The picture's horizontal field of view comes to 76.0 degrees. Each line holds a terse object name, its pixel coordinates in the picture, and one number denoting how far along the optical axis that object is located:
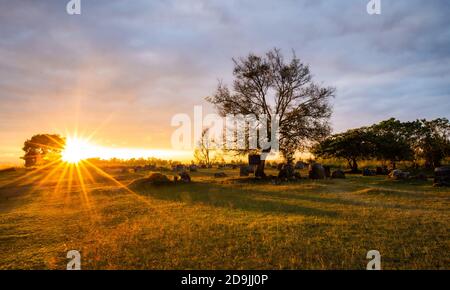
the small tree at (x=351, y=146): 35.88
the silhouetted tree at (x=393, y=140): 34.38
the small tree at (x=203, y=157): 61.86
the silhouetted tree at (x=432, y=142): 34.03
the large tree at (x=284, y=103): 27.70
